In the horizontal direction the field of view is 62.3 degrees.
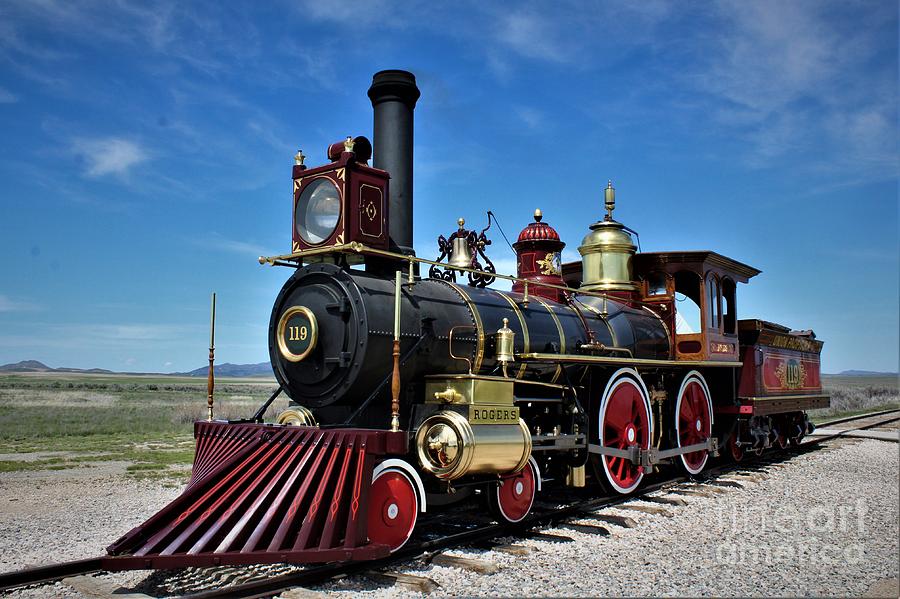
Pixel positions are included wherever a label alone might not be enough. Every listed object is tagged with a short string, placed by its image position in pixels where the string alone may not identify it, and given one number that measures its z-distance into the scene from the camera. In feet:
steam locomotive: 18.25
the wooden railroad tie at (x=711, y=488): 31.63
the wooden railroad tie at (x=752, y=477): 35.29
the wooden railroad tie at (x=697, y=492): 30.78
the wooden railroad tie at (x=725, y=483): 34.30
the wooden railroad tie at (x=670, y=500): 28.76
